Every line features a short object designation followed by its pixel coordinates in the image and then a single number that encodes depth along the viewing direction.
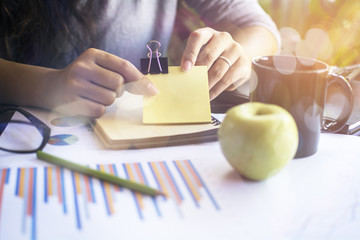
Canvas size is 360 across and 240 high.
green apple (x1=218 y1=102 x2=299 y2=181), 0.44
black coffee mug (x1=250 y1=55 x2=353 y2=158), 0.53
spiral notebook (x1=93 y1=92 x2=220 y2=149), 0.58
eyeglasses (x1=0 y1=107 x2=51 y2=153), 0.57
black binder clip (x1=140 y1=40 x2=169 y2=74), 0.65
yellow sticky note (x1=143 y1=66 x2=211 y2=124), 0.64
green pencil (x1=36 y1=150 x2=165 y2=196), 0.44
